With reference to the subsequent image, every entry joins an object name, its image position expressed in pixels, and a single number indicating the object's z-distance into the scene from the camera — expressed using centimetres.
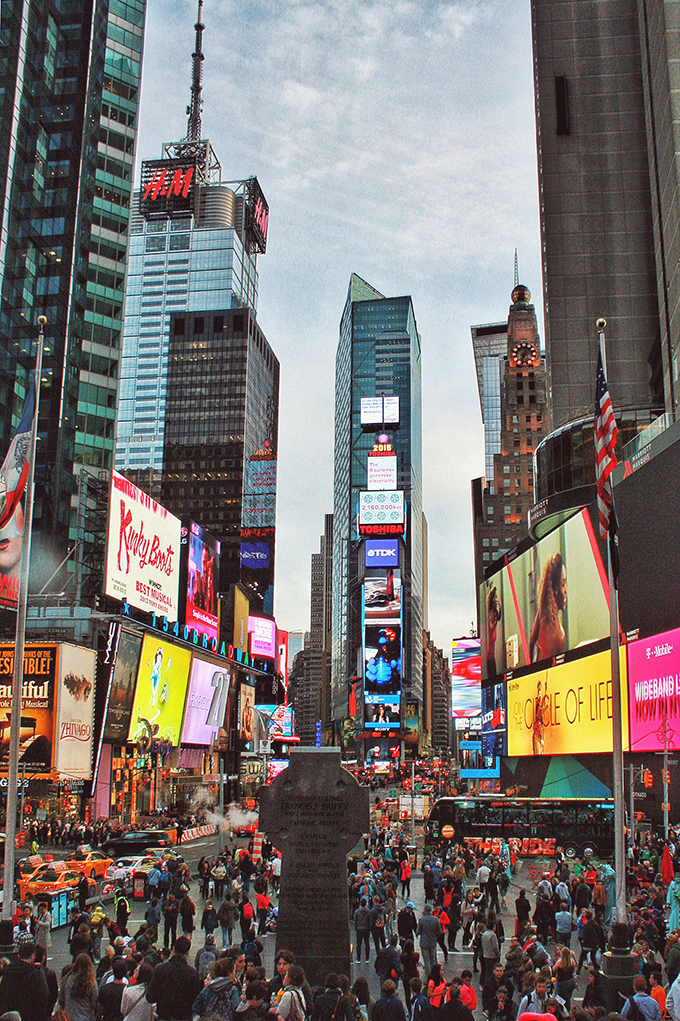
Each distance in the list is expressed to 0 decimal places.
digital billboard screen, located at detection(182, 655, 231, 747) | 6856
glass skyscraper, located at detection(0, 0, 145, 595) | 7906
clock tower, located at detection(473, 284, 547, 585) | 18425
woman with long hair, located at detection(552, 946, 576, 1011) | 1266
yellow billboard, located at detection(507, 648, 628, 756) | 5500
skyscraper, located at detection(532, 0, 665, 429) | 8069
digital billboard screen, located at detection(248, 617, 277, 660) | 11269
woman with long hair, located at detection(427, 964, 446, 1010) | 1150
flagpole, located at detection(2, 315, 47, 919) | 1730
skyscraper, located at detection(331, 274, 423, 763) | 16038
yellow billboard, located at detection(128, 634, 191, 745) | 5806
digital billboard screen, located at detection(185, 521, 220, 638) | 7456
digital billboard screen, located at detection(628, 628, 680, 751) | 4262
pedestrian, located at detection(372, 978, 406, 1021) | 1081
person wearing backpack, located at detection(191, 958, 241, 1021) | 1016
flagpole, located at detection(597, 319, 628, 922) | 1450
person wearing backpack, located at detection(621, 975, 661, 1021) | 1071
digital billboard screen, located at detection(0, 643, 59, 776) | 4759
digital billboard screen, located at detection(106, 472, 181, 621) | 5659
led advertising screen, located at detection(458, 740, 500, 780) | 8294
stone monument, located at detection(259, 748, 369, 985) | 1480
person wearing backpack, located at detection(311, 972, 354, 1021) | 1047
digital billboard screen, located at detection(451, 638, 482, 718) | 12888
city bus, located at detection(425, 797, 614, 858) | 4069
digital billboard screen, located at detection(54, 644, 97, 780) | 4881
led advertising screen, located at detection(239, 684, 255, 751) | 9206
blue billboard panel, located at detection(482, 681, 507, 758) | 8179
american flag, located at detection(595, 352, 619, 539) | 1580
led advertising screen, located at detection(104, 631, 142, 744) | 5403
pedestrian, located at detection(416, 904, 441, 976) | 1742
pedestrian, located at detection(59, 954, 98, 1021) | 1054
